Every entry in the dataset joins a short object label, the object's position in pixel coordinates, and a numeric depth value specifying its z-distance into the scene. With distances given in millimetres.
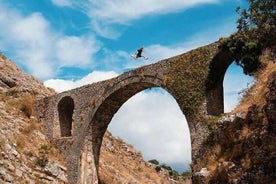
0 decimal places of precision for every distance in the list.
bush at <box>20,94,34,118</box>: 27822
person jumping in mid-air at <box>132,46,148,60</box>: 22675
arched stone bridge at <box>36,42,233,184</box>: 18844
